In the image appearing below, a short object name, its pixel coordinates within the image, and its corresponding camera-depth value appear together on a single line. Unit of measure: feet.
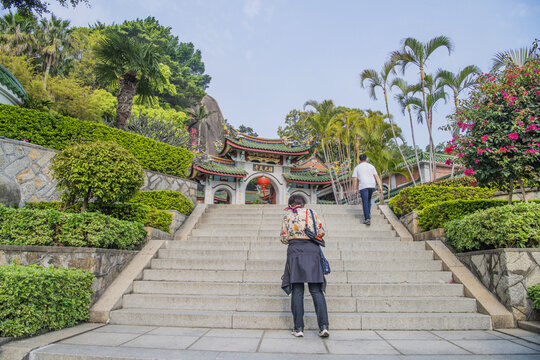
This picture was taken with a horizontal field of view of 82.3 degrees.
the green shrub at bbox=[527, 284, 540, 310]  12.38
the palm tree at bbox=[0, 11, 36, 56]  69.72
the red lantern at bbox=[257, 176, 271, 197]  69.77
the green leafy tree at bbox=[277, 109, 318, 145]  93.81
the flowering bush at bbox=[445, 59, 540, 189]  16.35
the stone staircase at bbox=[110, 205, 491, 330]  12.77
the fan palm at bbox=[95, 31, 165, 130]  39.09
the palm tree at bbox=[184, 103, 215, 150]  114.42
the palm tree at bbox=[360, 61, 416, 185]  44.24
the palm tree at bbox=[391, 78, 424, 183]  42.68
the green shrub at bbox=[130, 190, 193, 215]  27.02
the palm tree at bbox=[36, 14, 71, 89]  75.25
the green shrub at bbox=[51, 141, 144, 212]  17.75
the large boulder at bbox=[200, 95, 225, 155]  129.40
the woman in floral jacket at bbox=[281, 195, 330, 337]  11.36
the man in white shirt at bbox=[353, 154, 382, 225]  24.79
